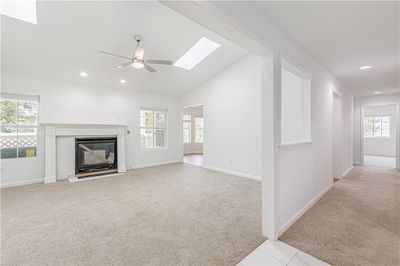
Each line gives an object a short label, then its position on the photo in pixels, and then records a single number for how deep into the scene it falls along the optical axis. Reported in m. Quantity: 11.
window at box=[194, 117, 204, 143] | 10.69
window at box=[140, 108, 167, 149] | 6.57
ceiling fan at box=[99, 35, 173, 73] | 3.16
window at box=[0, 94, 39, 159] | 4.29
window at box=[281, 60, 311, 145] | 3.02
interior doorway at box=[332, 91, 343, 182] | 4.56
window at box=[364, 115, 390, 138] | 9.05
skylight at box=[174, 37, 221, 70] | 4.46
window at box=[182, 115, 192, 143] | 10.32
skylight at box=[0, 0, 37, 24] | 2.72
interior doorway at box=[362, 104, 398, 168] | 8.80
